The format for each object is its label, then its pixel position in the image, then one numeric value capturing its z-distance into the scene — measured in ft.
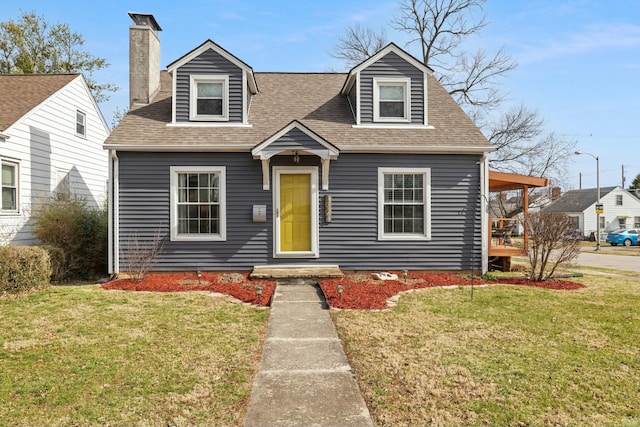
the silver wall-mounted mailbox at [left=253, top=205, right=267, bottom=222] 32.99
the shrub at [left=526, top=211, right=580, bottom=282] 31.24
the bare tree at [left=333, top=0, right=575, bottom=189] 77.10
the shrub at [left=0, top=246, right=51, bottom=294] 26.63
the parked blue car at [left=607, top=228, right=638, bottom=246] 109.09
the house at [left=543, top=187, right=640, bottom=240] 140.87
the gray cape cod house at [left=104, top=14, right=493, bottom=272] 32.99
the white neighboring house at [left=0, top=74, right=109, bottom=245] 36.55
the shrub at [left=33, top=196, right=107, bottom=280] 34.06
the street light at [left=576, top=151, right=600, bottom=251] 86.37
